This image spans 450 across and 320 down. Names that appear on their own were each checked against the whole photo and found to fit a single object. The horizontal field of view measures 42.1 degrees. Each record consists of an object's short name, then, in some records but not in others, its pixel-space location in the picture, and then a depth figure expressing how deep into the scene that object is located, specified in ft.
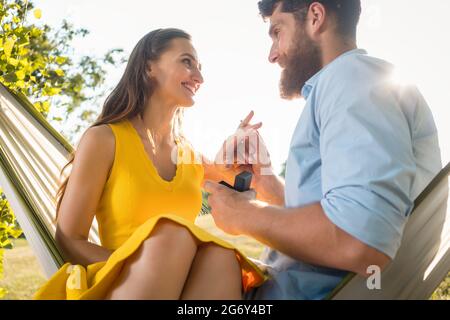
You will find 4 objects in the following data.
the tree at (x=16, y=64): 8.66
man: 3.84
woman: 4.04
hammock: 4.33
